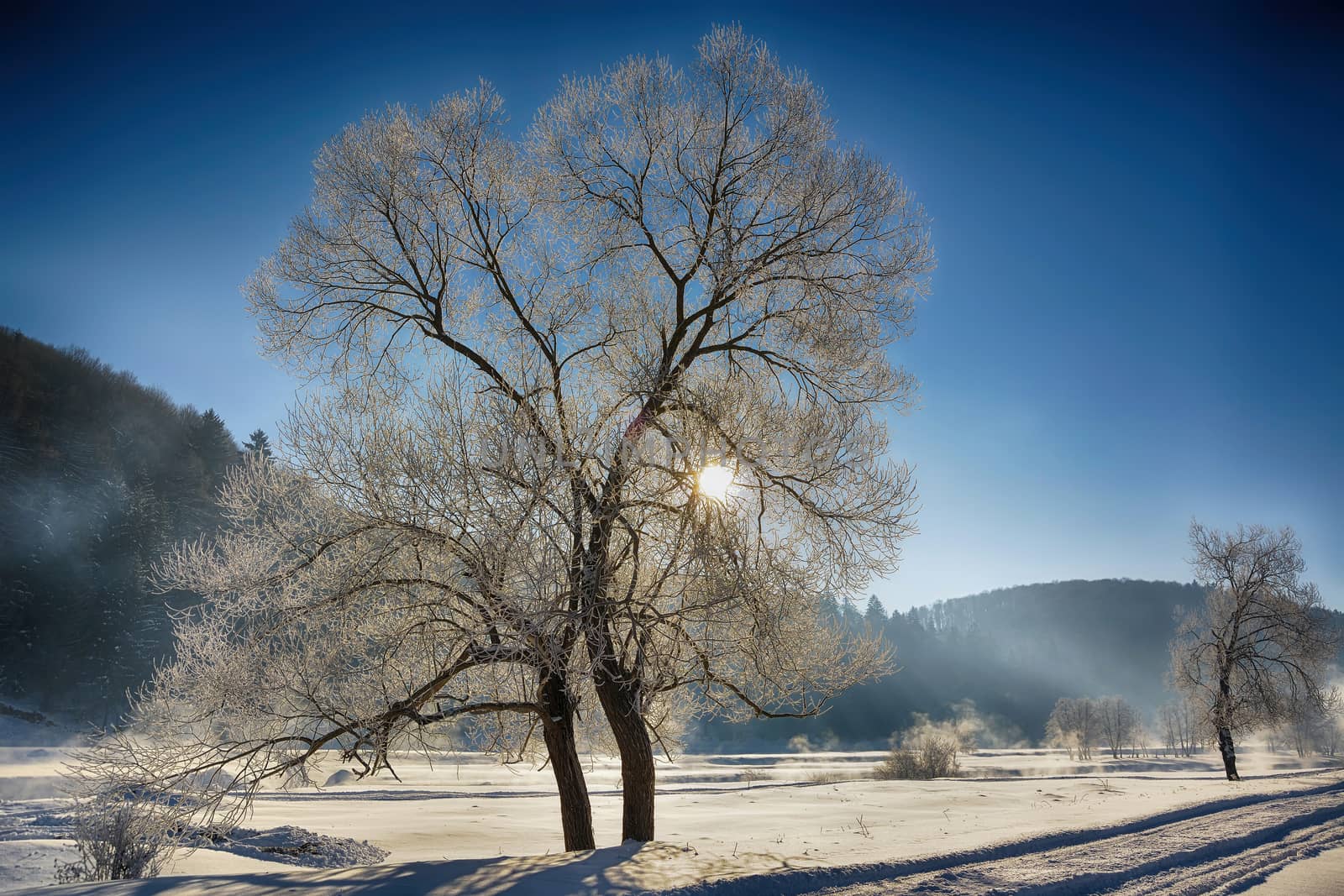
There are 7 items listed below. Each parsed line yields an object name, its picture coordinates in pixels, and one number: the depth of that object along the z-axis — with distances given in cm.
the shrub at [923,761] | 3362
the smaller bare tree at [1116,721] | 8588
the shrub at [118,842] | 759
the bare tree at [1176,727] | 9331
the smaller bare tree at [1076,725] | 8294
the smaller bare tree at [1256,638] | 2542
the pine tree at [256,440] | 5950
